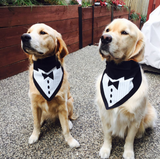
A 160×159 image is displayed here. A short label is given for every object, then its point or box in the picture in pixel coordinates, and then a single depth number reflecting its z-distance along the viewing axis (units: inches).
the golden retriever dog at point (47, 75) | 53.9
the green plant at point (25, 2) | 118.1
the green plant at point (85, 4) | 198.2
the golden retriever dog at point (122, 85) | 44.4
